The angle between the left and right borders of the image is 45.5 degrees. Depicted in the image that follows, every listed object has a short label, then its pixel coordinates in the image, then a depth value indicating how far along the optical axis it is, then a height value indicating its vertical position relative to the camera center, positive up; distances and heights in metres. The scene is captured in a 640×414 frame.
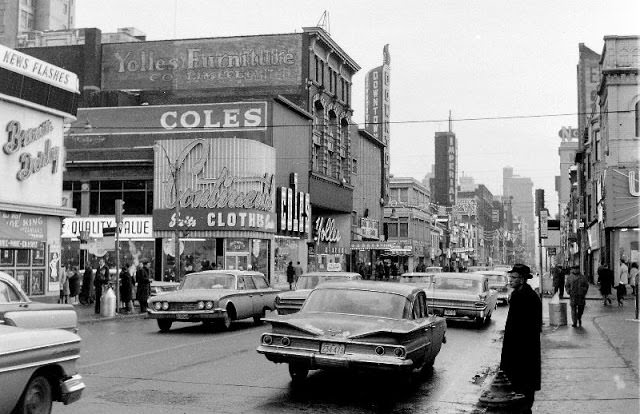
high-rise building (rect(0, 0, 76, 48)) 120.12 +38.87
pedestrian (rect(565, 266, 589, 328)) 19.94 -1.10
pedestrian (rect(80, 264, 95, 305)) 29.47 -1.39
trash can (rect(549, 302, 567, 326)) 20.56 -1.68
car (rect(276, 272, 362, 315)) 18.67 -0.98
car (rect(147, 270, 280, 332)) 18.33 -1.20
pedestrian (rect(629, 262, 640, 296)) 28.43 -0.75
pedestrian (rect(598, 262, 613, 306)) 29.86 -1.21
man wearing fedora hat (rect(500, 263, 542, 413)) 8.31 -0.98
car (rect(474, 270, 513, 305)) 30.11 -1.26
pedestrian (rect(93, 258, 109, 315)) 25.97 -1.03
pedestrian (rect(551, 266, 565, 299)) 34.44 -1.27
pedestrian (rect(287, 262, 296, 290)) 46.69 -1.31
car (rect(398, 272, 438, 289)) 25.49 -0.88
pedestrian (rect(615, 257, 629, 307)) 28.82 -1.22
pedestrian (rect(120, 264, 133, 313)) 26.02 -1.25
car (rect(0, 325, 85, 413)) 6.62 -1.10
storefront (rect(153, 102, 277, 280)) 46.19 +3.08
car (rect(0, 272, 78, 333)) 9.49 -0.79
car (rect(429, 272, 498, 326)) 20.52 -1.22
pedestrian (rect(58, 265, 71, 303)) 28.92 -1.39
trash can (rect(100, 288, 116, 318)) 24.31 -1.69
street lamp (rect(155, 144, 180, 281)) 44.74 +5.02
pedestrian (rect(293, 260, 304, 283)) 50.26 -1.21
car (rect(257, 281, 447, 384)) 9.78 -1.07
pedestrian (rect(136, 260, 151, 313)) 25.77 -1.16
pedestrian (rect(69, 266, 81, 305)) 29.22 -1.29
